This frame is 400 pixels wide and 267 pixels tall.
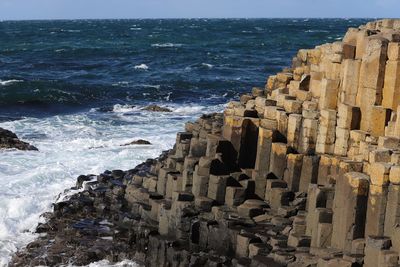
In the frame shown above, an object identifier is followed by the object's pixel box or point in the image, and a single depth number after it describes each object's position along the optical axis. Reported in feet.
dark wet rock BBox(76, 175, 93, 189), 69.02
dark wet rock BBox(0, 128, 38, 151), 88.02
